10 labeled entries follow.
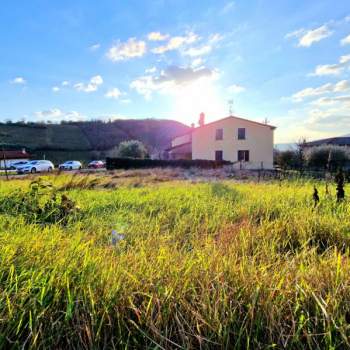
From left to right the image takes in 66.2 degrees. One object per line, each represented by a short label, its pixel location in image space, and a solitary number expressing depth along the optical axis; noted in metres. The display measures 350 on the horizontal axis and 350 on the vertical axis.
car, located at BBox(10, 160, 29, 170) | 31.89
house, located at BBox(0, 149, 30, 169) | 41.44
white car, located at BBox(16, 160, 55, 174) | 29.78
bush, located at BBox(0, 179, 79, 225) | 4.13
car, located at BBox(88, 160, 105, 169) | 38.33
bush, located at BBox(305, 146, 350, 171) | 24.66
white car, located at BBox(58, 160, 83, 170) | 36.02
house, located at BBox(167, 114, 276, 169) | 30.84
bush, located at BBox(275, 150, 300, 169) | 26.82
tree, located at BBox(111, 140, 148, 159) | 42.31
